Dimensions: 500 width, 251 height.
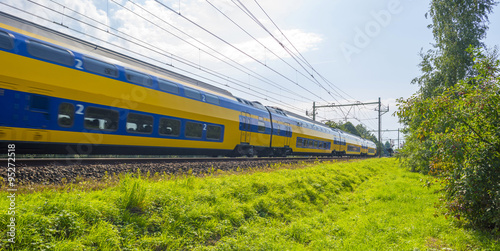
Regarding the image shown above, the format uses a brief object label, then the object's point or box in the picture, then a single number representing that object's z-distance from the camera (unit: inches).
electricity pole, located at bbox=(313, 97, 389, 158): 1414.2
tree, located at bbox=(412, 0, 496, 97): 753.6
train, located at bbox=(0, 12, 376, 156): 297.6
